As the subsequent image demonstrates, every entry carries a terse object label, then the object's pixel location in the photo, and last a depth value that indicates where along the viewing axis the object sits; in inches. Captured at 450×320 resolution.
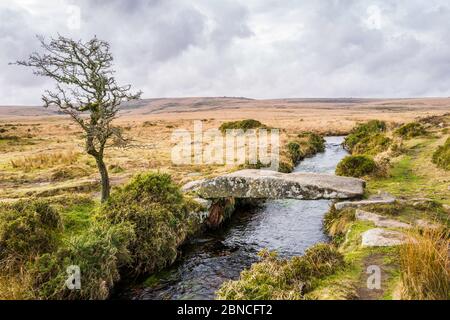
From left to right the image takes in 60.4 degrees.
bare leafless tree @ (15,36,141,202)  526.9
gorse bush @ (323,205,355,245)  529.7
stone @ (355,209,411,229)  473.4
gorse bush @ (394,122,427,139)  1346.5
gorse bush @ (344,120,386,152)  1545.0
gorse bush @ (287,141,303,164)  1344.4
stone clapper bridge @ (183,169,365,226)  597.1
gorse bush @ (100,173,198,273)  489.1
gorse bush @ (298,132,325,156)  1535.1
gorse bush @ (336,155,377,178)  813.9
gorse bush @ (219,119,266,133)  2360.7
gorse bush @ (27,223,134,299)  373.4
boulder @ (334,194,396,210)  568.4
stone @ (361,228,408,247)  410.6
